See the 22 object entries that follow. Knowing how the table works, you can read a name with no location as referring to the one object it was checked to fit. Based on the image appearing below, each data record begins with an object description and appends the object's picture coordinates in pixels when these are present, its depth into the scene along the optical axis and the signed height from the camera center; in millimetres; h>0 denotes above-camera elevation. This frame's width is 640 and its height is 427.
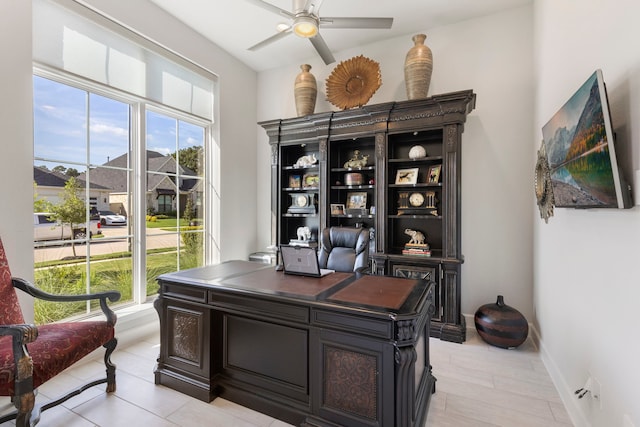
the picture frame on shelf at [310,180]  4176 +448
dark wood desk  1549 -811
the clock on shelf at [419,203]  3457 +95
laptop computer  2219 -371
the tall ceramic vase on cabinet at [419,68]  3207 +1550
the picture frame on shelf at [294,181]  4296 +445
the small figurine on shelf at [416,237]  3479 -300
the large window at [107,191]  2580 +218
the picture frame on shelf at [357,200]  3916 +152
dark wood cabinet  3123 +367
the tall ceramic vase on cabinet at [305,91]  3934 +1596
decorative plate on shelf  3617 +1622
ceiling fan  2105 +1431
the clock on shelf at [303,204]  4156 +110
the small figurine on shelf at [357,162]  3816 +649
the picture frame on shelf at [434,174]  3394 +423
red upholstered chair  1562 -803
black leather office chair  2846 -375
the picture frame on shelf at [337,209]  3889 +35
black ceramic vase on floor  2814 -1097
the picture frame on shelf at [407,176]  3520 +428
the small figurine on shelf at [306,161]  4133 +704
